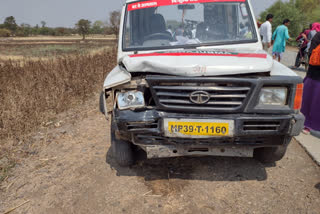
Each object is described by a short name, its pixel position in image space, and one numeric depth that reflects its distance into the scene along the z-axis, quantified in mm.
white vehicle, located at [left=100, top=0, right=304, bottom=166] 2305
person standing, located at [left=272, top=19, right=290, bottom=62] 9406
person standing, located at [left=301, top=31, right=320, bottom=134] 3912
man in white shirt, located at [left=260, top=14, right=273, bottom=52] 8578
